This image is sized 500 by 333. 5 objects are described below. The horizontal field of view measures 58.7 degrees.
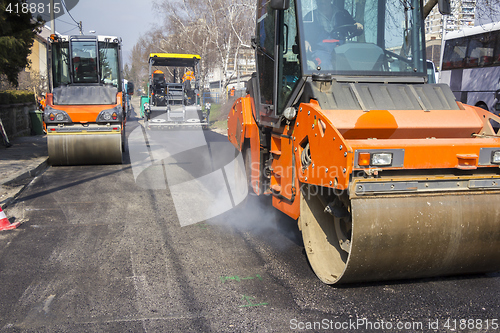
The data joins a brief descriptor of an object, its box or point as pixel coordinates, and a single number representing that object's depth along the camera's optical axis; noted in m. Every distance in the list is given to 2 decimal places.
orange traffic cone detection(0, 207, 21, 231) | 5.64
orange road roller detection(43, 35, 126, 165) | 10.17
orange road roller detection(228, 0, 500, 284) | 3.38
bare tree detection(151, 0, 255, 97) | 33.00
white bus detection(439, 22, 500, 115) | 14.55
